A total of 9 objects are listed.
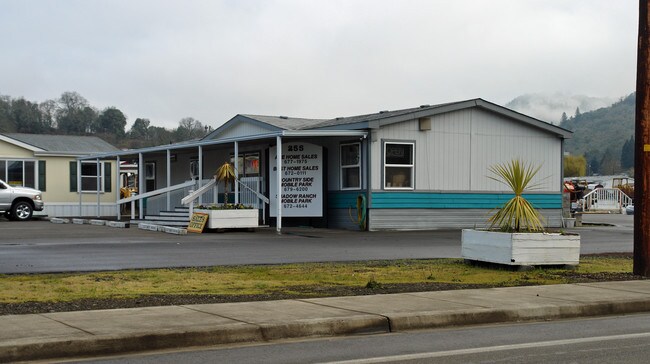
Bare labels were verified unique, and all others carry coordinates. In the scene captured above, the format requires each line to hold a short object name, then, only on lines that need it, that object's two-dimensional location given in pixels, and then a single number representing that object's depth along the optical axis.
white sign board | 28.06
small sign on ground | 25.25
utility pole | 14.66
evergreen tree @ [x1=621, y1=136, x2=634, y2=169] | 153.12
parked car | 34.94
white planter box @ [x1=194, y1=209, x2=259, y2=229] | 25.25
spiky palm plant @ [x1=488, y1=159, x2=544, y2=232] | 15.48
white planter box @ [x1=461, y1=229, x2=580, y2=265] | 15.24
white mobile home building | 27.06
